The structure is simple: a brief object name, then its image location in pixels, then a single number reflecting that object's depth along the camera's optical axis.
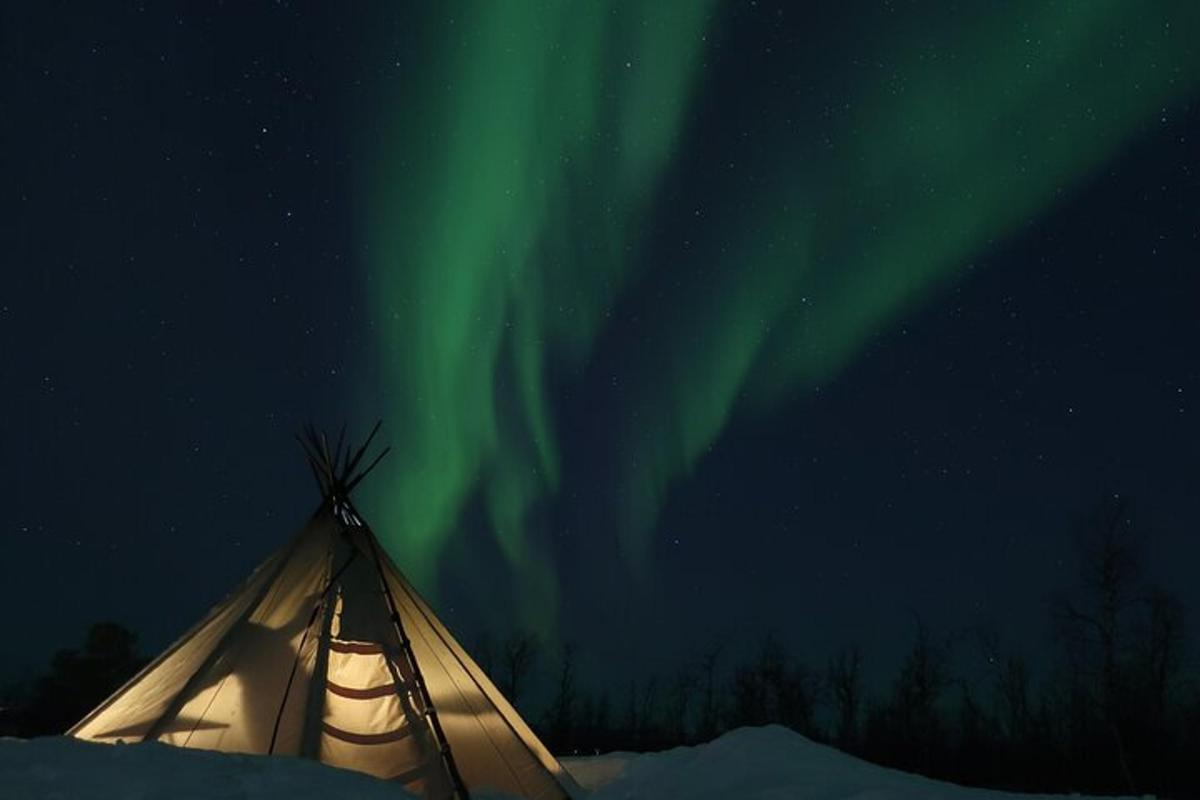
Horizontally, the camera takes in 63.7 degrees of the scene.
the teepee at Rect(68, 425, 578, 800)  8.64
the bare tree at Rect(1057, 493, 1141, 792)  24.84
